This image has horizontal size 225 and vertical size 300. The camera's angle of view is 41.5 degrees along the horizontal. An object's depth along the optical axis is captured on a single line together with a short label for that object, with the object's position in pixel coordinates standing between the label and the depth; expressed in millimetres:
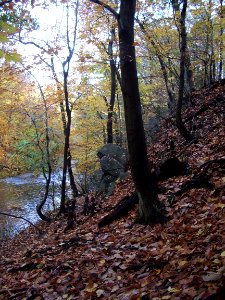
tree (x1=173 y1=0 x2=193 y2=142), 9727
